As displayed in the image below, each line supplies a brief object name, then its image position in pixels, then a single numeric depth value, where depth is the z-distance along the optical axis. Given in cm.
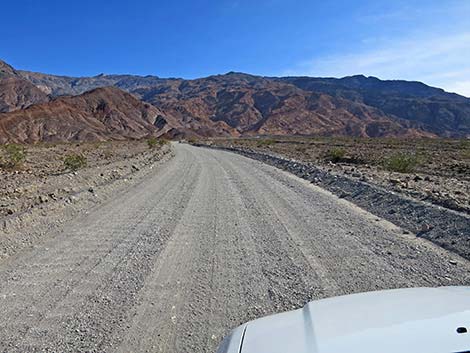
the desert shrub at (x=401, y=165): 2067
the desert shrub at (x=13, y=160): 2311
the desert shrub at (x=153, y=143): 5078
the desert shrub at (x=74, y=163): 2136
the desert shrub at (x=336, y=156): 2839
